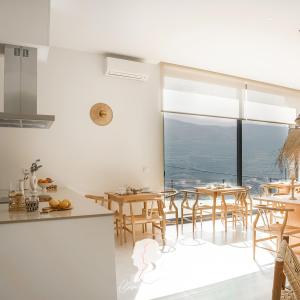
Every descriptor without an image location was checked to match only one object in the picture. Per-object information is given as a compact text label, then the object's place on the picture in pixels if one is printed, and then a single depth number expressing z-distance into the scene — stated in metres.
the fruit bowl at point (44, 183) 3.99
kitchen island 2.01
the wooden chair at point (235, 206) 5.35
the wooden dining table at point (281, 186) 6.60
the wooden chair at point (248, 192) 5.80
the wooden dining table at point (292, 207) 4.02
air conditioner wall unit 5.16
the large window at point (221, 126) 6.04
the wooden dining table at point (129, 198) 4.39
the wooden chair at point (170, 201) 5.05
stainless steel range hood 3.06
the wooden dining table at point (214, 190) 5.21
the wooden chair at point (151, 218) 4.25
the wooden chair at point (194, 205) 5.23
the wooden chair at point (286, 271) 1.32
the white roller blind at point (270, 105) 7.03
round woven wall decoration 5.19
